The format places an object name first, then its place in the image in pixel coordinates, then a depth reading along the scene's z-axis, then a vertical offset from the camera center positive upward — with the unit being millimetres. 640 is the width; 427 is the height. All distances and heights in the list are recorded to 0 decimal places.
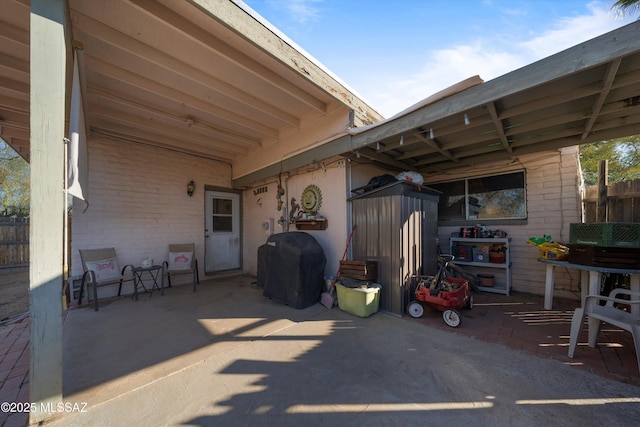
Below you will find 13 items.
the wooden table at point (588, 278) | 2707 -822
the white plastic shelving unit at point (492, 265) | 4211 -926
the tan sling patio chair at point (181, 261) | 4898 -892
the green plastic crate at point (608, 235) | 2785 -245
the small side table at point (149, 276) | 4294 -1158
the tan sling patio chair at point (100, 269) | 3946 -851
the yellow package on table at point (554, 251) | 3432 -525
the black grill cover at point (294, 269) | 3674 -835
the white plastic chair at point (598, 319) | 1964 -937
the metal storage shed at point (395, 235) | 3396 -281
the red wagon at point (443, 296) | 3014 -1065
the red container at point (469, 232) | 4621 -314
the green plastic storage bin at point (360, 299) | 3283 -1180
